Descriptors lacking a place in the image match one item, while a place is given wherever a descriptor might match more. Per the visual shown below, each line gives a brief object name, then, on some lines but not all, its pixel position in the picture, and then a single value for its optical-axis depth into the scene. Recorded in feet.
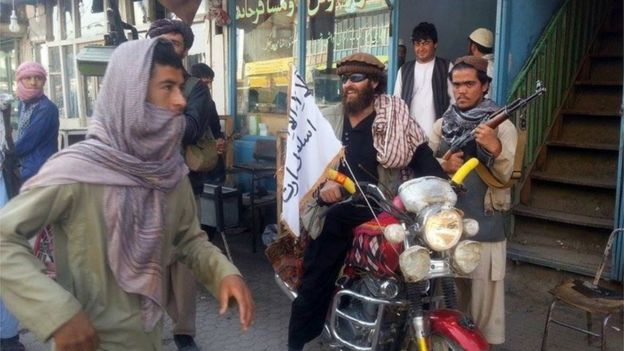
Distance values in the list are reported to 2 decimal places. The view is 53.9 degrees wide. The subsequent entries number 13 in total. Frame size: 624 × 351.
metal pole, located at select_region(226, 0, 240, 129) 25.38
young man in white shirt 16.60
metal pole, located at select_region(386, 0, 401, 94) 19.34
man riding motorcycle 10.71
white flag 9.66
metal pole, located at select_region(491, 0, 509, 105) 16.16
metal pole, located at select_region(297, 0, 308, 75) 22.81
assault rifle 8.83
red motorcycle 7.86
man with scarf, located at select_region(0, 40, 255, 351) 5.45
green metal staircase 16.53
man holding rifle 10.16
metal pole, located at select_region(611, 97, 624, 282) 14.05
